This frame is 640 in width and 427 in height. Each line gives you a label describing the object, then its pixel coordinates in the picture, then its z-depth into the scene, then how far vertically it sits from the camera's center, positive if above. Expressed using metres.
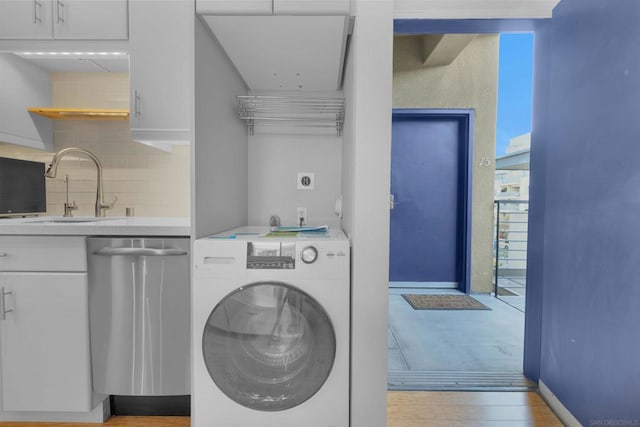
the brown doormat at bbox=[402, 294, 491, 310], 3.43 -1.02
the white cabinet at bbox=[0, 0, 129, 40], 1.87 +0.99
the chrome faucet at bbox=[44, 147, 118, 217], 2.15 +0.08
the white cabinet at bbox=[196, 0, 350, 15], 1.34 +0.77
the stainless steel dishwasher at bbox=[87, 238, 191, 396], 1.58 -0.53
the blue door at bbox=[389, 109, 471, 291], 4.05 +0.04
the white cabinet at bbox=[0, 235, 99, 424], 1.59 -0.58
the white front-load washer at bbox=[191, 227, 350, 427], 1.36 -0.52
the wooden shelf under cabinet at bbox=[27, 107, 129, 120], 2.07 +0.54
